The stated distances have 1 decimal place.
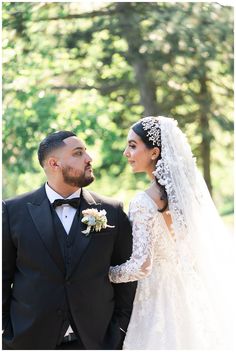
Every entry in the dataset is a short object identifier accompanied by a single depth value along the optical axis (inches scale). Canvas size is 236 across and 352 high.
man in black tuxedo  162.7
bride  175.0
